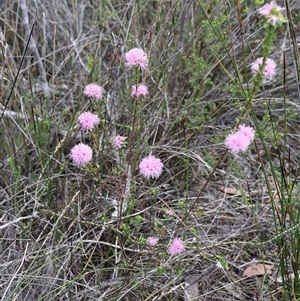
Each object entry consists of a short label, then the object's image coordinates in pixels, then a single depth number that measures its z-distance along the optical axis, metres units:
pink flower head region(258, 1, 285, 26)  0.48
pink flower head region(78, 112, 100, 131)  0.64
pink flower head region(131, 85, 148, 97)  0.65
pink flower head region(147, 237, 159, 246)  0.64
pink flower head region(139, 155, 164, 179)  0.62
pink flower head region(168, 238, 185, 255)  0.63
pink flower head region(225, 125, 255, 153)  0.57
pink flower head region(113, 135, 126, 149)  0.67
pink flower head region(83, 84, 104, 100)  0.66
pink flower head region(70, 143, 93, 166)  0.63
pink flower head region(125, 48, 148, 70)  0.62
